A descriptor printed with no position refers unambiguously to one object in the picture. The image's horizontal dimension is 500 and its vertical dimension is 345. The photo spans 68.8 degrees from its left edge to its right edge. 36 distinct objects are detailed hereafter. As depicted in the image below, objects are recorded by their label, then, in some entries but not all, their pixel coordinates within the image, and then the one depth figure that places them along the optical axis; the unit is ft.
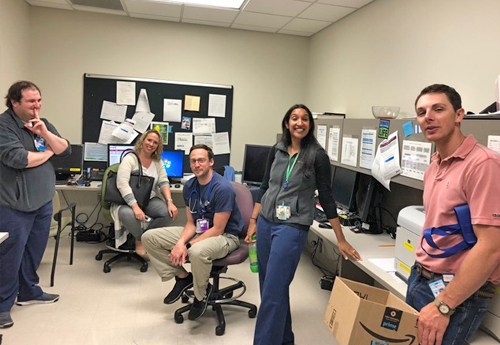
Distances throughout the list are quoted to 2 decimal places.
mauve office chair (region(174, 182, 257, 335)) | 8.01
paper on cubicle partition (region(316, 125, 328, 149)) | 10.65
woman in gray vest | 6.64
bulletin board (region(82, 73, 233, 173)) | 13.67
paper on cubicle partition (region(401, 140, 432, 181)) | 6.37
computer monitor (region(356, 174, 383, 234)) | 8.65
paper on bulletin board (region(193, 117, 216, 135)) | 14.60
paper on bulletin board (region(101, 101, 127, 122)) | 13.79
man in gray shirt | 7.45
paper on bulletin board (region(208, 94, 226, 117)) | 14.61
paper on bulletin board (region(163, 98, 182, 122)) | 14.21
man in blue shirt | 7.99
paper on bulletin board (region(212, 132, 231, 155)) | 14.85
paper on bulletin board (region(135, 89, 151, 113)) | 13.96
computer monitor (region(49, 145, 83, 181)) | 12.58
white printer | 5.60
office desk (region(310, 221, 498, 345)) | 4.52
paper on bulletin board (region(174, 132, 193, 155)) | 14.51
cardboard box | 4.31
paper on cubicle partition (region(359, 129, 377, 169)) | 8.13
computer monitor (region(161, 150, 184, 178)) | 13.52
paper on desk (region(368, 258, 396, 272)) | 6.35
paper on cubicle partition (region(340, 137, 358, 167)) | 8.88
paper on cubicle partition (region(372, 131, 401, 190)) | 7.20
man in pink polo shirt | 3.73
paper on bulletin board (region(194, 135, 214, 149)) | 14.67
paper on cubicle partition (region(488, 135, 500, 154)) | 4.87
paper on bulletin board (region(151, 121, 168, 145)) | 14.20
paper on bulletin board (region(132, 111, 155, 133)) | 14.01
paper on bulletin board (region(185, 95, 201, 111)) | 14.35
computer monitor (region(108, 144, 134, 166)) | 13.05
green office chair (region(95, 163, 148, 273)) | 10.93
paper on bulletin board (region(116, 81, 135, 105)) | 13.79
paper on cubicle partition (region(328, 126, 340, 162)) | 9.84
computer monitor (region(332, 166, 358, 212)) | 9.36
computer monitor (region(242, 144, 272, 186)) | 13.21
